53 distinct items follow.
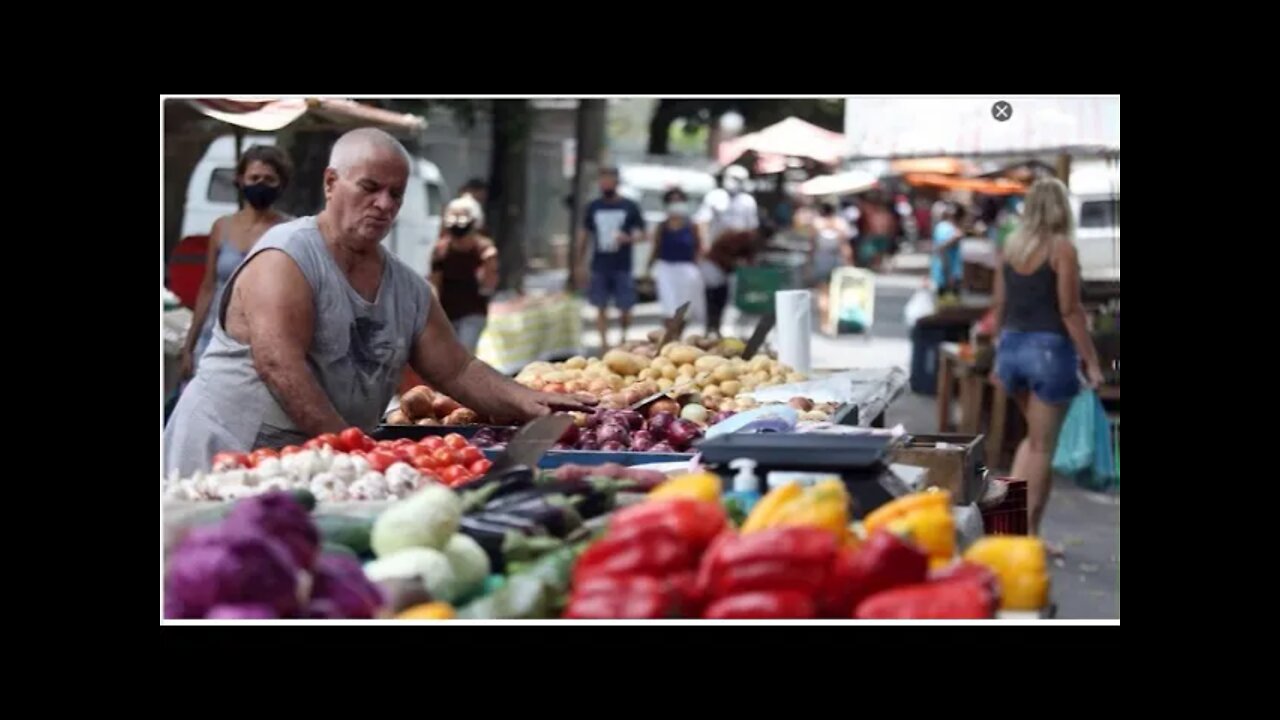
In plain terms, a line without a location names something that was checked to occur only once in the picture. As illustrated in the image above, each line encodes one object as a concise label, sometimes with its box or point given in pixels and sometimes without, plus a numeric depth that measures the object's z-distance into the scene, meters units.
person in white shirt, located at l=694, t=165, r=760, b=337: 19.64
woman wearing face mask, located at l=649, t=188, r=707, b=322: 18.86
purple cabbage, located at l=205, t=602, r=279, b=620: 3.26
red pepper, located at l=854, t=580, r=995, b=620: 3.28
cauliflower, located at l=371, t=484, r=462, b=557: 3.60
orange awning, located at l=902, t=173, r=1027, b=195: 21.86
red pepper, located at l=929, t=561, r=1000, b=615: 3.39
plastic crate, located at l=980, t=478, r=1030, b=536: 6.18
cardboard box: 5.47
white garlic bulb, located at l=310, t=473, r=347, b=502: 4.12
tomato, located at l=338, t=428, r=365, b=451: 4.85
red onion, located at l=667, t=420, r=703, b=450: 5.93
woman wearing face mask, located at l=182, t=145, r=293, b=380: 8.58
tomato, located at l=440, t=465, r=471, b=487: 4.66
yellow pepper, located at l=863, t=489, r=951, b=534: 3.65
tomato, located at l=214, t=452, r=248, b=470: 4.55
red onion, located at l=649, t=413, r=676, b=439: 6.00
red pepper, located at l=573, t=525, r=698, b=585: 3.33
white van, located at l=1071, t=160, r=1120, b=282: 19.53
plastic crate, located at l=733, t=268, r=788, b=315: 21.30
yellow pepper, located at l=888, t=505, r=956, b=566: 3.55
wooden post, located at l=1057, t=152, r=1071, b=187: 13.38
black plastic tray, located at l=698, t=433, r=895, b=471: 3.92
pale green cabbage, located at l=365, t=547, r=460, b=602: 3.49
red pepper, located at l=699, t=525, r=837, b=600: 3.27
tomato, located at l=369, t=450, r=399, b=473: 4.51
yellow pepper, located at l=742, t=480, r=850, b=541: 3.42
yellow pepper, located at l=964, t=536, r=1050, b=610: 3.57
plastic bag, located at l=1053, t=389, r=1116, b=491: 10.15
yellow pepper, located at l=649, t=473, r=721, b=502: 3.53
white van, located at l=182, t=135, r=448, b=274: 16.02
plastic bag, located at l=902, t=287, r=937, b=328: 19.67
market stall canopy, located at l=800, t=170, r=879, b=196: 14.77
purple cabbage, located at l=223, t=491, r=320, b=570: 3.31
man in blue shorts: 17.83
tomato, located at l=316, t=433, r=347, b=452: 4.85
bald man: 5.29
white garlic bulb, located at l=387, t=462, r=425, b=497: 4.25
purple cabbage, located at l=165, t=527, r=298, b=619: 3.23
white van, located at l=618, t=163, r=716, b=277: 32.75
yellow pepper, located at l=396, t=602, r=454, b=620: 3.42
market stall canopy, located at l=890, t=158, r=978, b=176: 21.48
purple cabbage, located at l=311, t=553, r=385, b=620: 3.38
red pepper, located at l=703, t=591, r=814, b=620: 3.26
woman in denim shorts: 9.35
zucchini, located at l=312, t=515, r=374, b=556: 3.70
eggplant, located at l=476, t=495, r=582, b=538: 3.72
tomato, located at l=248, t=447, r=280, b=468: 4.60
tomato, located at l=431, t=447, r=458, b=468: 4.85
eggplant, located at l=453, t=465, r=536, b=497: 3.99
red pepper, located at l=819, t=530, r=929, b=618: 3.30
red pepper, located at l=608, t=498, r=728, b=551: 3.36
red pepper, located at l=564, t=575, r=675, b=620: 3.29
